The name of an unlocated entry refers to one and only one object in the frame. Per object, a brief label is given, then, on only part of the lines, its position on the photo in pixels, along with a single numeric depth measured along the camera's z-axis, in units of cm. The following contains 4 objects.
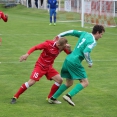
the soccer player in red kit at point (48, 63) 1597
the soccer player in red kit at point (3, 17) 2422
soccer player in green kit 1559
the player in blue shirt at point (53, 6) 5788
